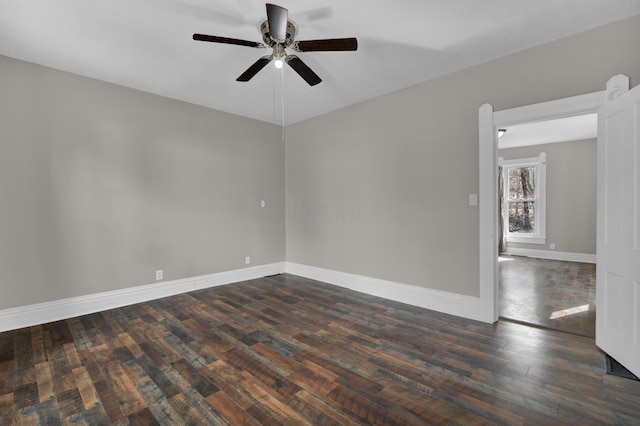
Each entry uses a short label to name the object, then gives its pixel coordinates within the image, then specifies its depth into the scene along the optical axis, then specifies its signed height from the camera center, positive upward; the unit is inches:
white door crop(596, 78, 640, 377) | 83.5 -7.9
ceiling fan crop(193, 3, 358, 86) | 78.5 +49.2
